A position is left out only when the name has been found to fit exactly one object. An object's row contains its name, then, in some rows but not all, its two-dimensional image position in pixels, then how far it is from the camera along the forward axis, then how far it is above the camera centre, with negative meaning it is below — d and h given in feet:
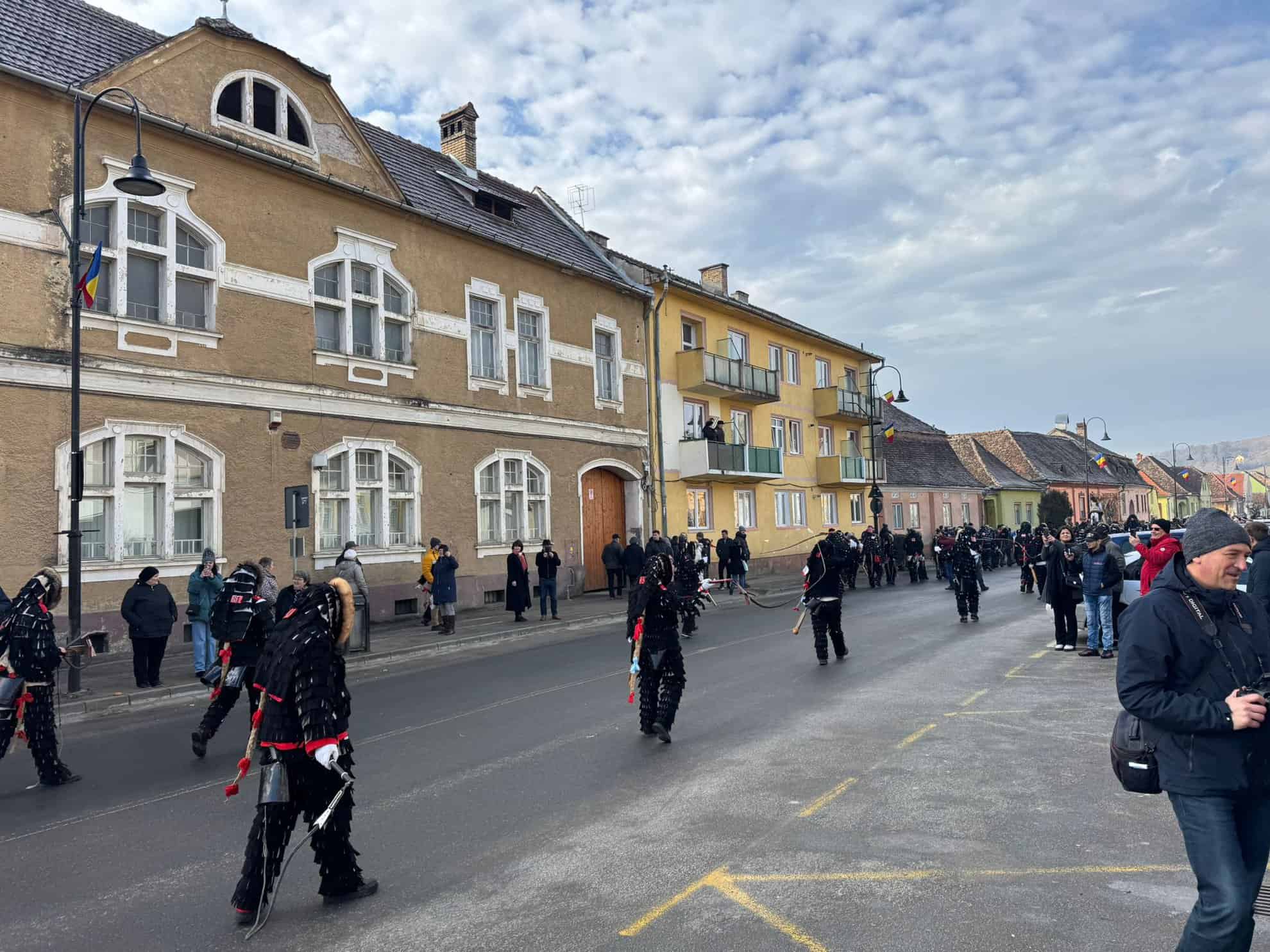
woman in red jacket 28.91 -1.23
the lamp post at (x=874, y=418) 130.52 +16.70
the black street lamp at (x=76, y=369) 35.91 +8.16
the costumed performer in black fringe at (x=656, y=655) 25.81 -3.42
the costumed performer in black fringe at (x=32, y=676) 23.31 -3.04
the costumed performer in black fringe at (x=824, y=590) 37.68 -2.50
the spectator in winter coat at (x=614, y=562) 75.05 -1.97
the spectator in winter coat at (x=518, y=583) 59.21 -2.69
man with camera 9.86 -2.13
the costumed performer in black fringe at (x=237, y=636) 25.35 -2.47
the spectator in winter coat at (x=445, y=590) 53.31 -2.68
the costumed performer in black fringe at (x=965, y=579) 52.31 -3.11
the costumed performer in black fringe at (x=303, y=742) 14.30 -3.13
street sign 45.42 +2.23
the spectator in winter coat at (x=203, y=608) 40.27 -2.41
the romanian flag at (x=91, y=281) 39.81 +12.49
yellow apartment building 94.79 +14.12
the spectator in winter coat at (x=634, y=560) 69.67 -1.67
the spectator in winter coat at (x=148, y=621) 37.14 -2.72
